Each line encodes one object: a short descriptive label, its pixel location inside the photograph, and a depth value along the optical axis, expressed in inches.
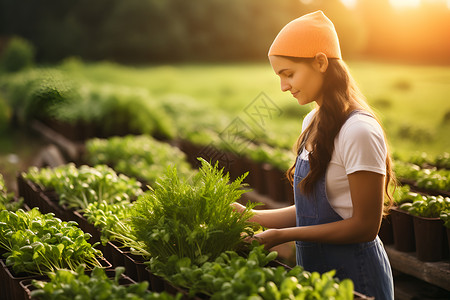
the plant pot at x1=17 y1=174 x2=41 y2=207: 119.2
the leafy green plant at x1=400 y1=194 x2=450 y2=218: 100.8
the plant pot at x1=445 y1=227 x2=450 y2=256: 98.4
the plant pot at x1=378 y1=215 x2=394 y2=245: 115.7
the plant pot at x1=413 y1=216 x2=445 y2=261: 99.9
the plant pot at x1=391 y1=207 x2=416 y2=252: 107.9
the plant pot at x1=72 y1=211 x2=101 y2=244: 88.6
